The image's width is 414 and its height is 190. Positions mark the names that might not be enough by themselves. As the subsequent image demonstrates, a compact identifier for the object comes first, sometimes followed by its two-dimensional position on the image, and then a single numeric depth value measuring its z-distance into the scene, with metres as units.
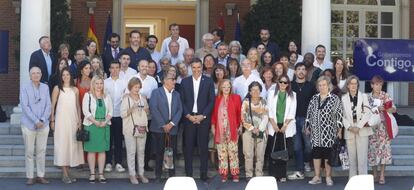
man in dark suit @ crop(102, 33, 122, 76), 11.91
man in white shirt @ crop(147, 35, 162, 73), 12.30
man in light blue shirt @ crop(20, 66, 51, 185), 10.18
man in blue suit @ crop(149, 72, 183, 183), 10.46
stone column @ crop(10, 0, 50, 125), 13.02
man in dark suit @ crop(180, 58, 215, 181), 10.52
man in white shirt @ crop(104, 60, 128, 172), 10.76
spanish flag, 16.77
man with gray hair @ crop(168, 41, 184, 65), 12.03
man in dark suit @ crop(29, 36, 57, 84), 11.27
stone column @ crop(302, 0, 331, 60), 13.45
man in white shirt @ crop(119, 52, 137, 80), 10.95
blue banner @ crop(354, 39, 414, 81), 15.54
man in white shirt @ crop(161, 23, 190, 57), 12.54
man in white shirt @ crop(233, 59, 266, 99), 10.80
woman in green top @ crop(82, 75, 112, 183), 10.34
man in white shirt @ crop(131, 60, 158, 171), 10.63
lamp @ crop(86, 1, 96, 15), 19.12
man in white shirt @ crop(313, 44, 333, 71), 12.02
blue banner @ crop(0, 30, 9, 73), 15.29
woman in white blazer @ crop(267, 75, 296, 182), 10.62
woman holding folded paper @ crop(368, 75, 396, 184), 10.78
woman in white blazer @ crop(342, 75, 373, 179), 10.46
